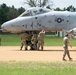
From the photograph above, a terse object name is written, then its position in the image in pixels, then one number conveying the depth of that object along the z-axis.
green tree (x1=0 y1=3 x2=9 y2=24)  132.75
